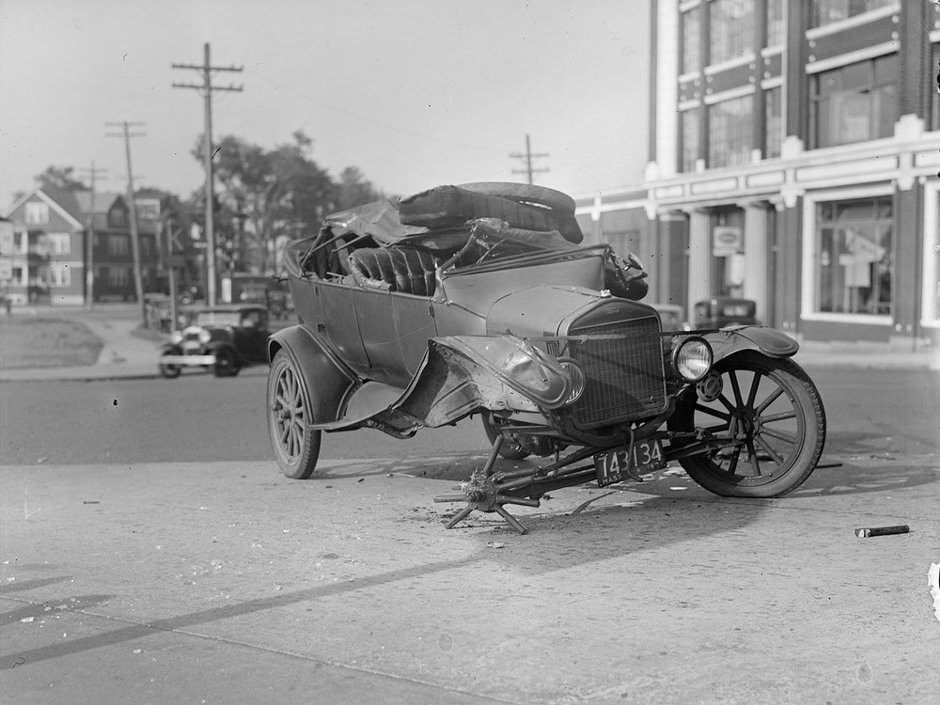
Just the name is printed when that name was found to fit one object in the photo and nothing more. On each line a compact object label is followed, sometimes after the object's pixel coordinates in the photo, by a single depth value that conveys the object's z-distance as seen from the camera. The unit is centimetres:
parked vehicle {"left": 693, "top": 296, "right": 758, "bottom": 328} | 2847
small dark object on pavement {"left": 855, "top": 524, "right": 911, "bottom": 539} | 624
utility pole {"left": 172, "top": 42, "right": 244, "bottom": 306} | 3419
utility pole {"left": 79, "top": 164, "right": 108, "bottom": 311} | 8325
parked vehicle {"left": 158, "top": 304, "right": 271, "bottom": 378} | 2412
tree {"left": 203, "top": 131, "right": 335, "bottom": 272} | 2911
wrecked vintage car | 659
